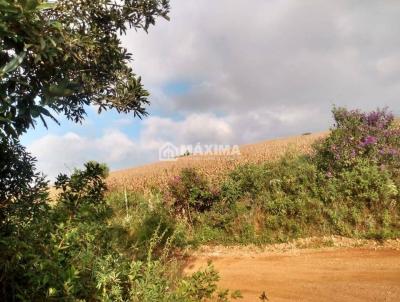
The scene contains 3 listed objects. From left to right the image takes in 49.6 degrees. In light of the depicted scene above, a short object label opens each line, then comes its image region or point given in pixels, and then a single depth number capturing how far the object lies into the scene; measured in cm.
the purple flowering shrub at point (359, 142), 1227
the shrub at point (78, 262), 475
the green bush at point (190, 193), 1360
